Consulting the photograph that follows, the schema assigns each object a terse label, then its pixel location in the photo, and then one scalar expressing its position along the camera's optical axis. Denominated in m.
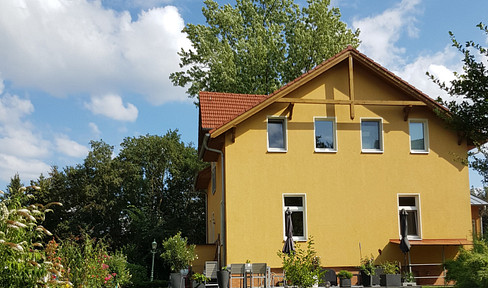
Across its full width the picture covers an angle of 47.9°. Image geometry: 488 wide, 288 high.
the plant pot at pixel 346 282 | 15.98
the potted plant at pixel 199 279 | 16.15
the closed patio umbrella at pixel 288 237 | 15.88
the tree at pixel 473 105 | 10.50
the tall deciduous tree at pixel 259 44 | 30.06
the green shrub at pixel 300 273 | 12.08
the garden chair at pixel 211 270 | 16.72
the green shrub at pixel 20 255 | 6.62
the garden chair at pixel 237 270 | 15.93
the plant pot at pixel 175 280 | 16.55
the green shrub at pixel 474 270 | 10.20
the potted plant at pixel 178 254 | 17.56
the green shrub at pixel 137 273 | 30.07
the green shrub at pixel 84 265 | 10.55
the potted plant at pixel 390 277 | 15.84
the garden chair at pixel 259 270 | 15.63
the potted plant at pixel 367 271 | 16.03
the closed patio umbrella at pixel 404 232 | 16.23
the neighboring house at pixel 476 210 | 21.77
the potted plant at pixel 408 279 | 16.25
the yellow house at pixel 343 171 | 17.17
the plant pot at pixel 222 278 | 15.44
